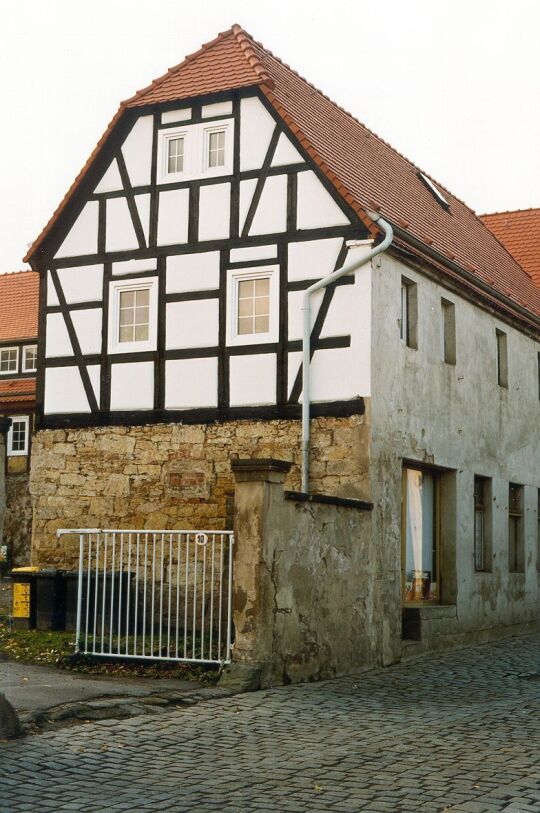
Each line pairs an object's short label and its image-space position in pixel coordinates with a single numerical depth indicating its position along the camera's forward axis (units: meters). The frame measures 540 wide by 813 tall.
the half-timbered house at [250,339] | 14.77
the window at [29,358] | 32.28
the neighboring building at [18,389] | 29.59
